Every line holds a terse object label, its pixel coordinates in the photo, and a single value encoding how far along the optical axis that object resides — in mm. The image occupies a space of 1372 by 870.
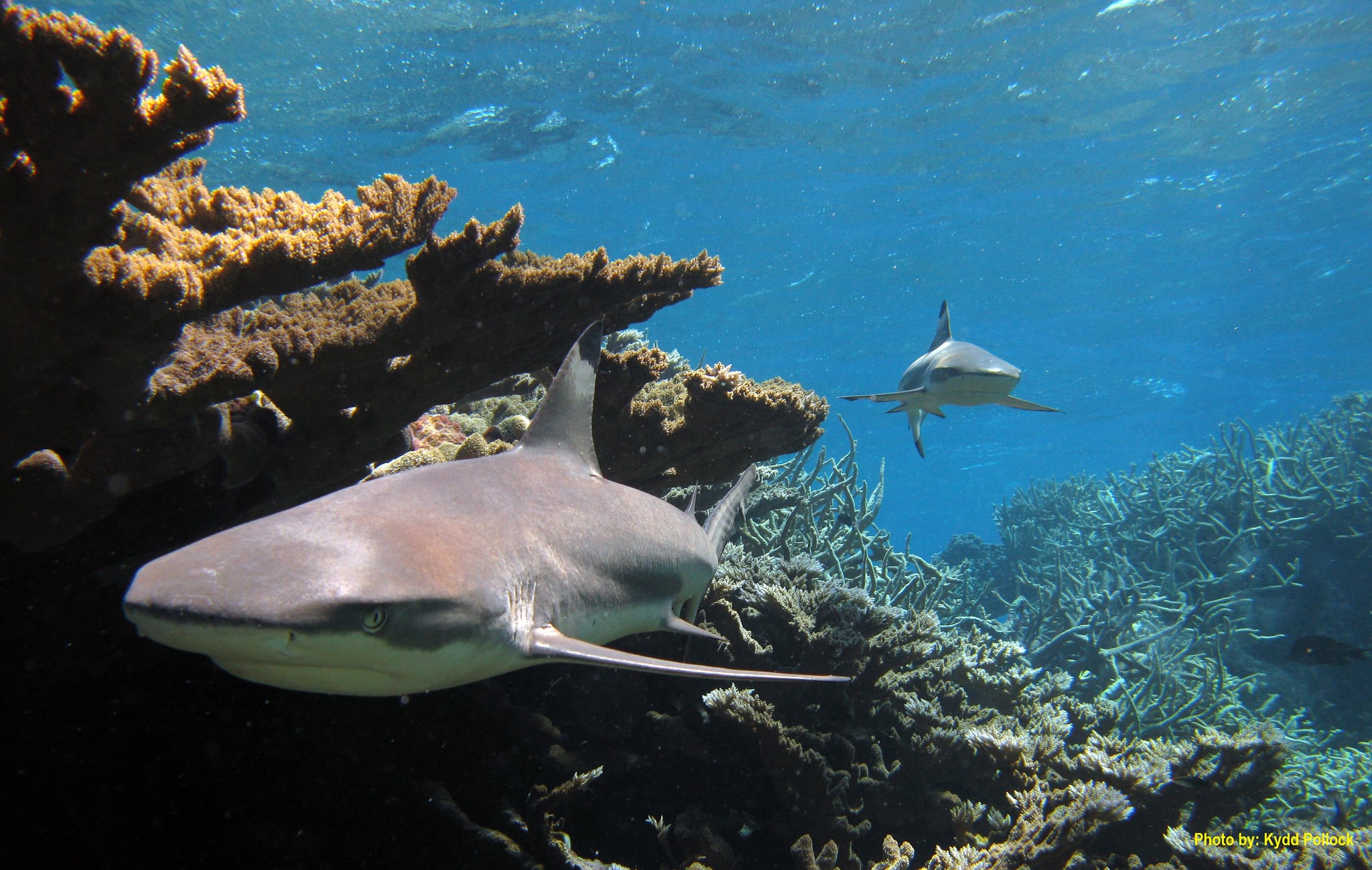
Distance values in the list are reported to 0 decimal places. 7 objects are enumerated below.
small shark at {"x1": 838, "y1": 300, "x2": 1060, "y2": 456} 6449
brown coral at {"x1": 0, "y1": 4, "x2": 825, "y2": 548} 1878
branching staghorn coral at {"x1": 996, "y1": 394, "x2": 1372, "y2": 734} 9438
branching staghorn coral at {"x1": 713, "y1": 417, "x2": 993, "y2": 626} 8359
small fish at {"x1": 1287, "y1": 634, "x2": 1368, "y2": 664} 8656
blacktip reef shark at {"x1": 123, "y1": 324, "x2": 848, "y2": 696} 1398
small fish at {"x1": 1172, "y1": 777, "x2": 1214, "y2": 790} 4473
